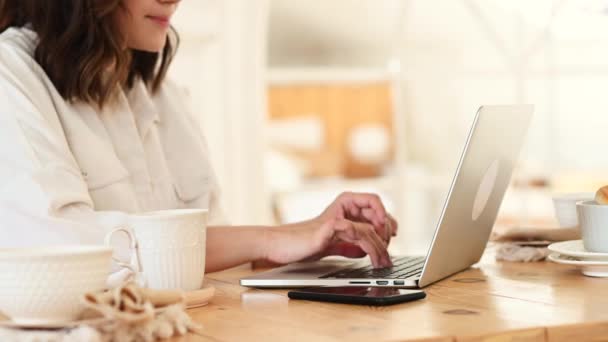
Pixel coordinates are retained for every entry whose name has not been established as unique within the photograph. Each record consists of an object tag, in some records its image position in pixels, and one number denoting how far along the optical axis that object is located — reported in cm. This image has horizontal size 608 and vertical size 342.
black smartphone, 151
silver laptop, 160
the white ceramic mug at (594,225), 165
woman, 170
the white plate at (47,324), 135
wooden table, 137
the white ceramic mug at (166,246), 152
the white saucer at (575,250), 165
